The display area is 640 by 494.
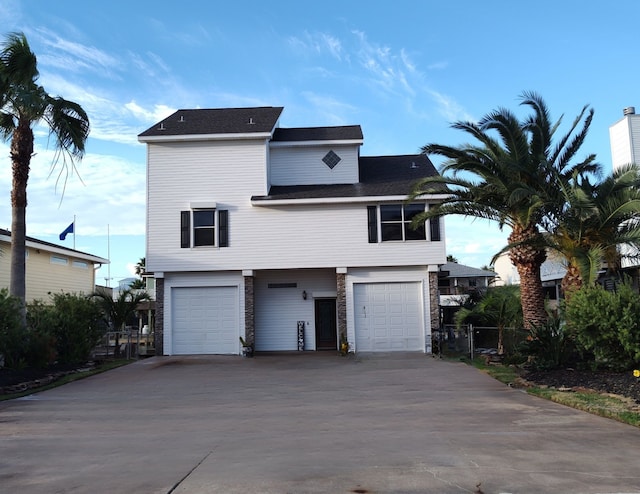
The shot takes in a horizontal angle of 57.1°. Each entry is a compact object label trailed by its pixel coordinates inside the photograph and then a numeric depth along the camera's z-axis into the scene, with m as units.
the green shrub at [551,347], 14.02
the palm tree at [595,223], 14.67
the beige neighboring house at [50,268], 23.69
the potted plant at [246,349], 20.94
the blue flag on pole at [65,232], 29.45
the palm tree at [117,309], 21.44
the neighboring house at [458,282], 30.44
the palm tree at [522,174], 16.25
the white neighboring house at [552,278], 31.33
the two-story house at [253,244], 21.47
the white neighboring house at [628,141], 24.75
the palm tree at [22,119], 15.68
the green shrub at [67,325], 16.94
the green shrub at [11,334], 13.91
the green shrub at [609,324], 12.10
